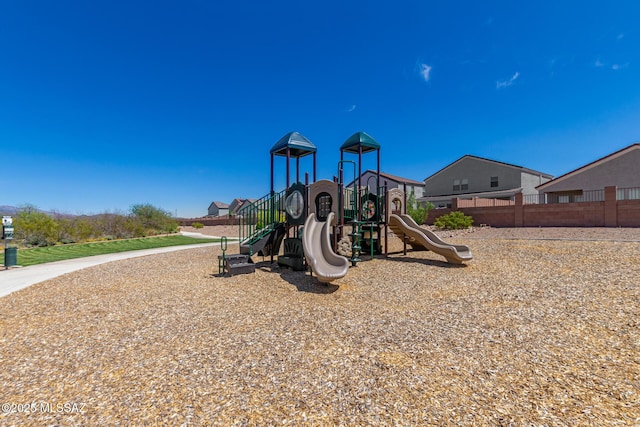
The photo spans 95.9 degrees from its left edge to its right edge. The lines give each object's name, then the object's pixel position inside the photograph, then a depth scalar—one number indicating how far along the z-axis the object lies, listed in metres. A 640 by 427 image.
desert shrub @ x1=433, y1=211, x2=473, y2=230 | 18.89
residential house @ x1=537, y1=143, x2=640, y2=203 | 20.39
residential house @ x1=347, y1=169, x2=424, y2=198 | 35.44
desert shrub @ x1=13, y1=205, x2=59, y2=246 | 18.17
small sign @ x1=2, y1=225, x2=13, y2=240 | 10.15
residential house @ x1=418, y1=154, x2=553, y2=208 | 28.69
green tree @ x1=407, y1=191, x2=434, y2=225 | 20.70
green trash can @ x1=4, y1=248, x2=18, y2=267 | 9.61
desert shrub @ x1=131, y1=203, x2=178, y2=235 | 29.66
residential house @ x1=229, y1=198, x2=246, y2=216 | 60.34
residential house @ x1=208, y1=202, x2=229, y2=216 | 71.06
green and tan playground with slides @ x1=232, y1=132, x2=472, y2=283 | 8.55
